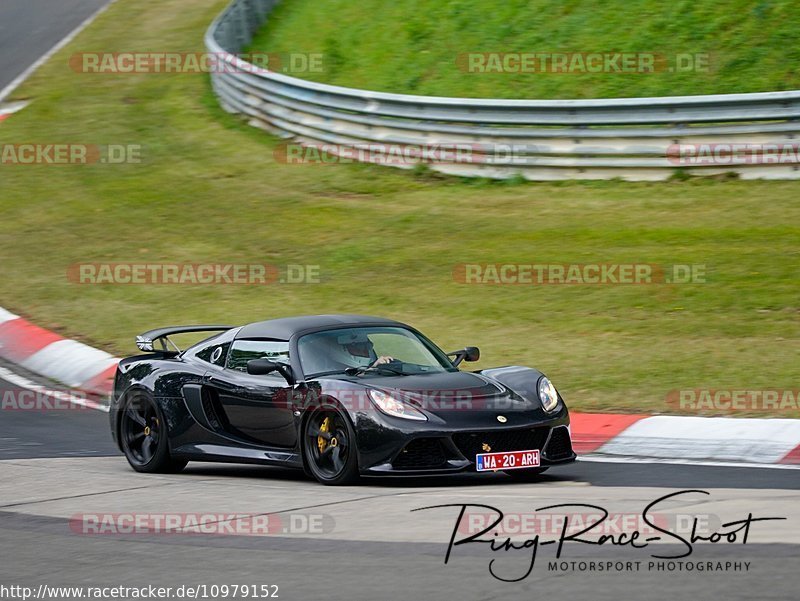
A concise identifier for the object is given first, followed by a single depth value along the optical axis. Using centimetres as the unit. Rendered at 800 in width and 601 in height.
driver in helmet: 1850
